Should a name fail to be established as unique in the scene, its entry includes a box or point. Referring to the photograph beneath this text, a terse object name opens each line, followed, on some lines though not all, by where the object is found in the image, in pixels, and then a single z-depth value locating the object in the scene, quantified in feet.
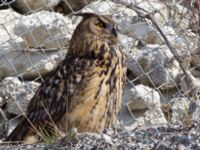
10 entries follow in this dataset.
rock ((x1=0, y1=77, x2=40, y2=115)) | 55.42
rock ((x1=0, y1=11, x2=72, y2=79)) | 56.08
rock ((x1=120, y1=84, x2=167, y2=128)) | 56.24
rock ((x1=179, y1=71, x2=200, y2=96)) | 55.10
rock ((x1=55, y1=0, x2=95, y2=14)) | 59.98
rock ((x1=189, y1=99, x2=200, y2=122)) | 42.38
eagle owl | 45.37
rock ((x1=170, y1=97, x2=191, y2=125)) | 54.08
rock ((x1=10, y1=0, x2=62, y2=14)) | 58.39
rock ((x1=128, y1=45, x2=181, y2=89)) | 58.39
